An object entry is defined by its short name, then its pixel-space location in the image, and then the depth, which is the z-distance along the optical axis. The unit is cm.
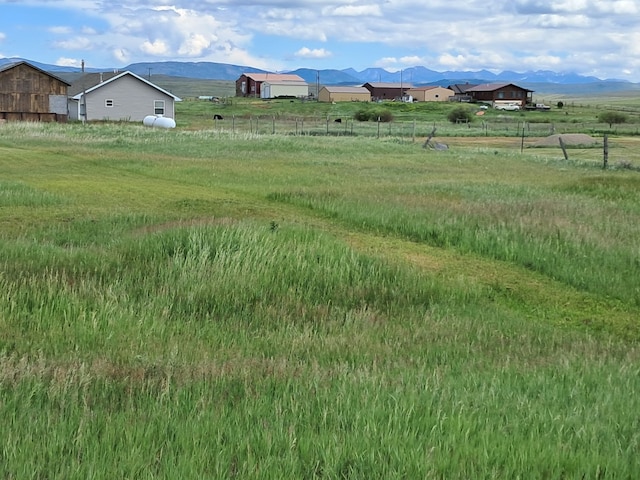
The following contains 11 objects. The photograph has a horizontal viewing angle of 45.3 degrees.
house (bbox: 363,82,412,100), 15188
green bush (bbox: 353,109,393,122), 8969
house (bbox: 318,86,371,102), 13399
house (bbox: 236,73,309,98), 14162
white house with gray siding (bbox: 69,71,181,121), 6419
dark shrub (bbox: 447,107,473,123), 8838
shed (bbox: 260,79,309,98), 14050
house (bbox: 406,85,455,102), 15125
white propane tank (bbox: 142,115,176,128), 6119
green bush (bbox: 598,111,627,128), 8638
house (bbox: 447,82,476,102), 14568
